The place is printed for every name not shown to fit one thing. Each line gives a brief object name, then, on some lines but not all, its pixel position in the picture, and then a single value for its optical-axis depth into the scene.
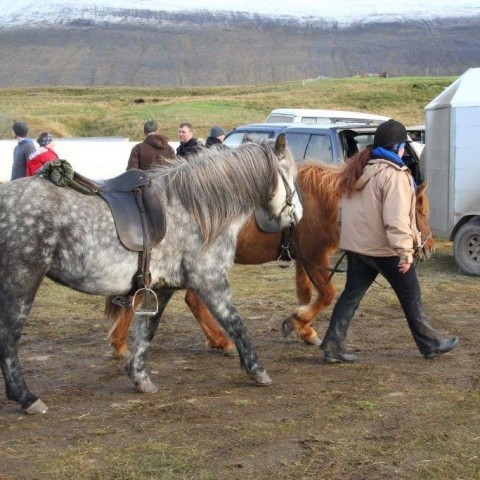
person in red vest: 10.41
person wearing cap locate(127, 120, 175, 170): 9.27
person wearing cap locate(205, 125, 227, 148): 10.05
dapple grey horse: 5.45
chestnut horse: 7.42
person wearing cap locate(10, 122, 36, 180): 10.95
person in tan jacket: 6.36
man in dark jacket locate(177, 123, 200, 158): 9.37
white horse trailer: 10.33
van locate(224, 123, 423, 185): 11.88
